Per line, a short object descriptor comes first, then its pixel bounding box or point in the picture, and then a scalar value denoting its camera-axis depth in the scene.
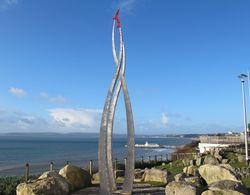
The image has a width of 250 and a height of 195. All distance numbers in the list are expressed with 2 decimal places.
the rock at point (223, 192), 6.13
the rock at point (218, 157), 15.29
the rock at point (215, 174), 8.43
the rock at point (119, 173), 11.36
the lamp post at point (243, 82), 16.21
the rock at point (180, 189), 6.51
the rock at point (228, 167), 8.82
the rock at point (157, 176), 10.12
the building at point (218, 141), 26.01
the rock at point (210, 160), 14.36
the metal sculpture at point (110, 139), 7.48
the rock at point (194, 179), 8.32
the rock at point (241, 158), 15.39
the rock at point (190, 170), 11.05
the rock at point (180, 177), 9.10
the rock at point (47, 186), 7.25
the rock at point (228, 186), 6.41
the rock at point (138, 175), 10.90
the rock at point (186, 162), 15.17
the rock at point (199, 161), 14.48
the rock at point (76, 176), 8.90
